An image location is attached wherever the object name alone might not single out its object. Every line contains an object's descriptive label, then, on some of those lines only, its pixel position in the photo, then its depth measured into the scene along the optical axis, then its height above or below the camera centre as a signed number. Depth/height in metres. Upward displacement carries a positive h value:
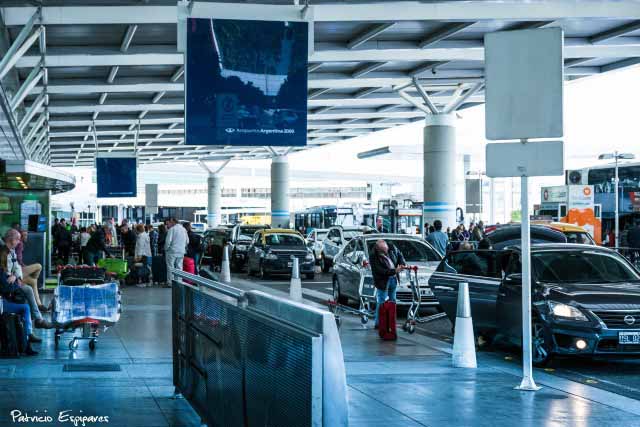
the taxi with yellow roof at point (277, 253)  35.39 -1.55
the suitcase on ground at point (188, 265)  24.28 -1.32
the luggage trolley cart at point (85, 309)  13.85 -1.32
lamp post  40.78 +1.94
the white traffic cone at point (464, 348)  12.86 -1.72
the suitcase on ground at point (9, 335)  12.85 -1.52
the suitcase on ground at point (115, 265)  25.45 -1.36
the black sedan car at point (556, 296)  12.77 -1.19
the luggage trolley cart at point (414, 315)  17.09 -1.77
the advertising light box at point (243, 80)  15.61 +1.89
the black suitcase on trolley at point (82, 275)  14.79 -0.93
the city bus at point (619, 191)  45.69 +0.61
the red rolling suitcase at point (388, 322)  15.99 -1.74
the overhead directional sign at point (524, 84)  10.93 +1.27
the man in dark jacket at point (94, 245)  29.34 -1.00
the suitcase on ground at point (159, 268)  29.81 -1.68
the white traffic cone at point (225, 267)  31.52 -1.80
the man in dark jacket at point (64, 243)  39.38 -1.25
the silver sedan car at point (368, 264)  21.03 -1.23
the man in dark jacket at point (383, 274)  17.33 -1.10
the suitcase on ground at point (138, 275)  29.36 -1.84
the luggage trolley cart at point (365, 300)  18.12 -1.68
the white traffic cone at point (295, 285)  22.61 -1.66
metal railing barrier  5.05 -0.89
